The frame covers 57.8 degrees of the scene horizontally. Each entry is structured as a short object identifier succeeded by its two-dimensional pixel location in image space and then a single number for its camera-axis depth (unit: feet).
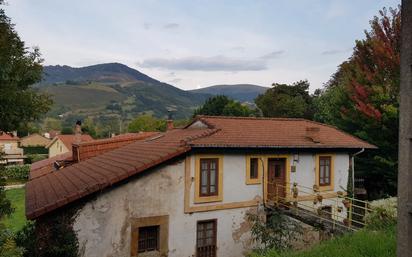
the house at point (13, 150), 194.80
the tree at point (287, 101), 170.40
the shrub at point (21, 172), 155.22
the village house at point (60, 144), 204.11
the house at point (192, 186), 45.70
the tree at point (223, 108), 178.91
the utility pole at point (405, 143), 16.75
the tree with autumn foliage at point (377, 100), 76.89
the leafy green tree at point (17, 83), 29.48
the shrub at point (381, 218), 33.23
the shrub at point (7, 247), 20.76
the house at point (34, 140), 293.64
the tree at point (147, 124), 244.63
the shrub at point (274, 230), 52.31
